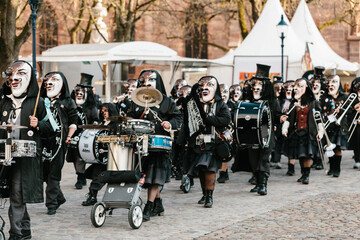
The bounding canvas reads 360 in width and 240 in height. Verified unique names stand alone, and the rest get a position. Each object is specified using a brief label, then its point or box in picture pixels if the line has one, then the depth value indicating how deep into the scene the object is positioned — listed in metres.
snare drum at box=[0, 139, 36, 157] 7.46
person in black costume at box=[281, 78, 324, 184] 13.34
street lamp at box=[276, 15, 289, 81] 24.61
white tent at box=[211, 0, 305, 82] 25.19
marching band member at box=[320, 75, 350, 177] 14.63
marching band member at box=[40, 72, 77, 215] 9.91
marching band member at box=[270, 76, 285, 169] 15.50
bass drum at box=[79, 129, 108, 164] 10.84
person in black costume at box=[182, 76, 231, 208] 10.39
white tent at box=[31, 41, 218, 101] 22.89
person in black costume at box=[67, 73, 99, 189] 12.50
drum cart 8.80
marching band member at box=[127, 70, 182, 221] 9.46
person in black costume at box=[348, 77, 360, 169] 15.14
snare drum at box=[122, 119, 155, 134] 8.85
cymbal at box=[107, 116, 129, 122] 8.73
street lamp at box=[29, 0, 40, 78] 16.28
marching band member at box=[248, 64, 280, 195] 11.92
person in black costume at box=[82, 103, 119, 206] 10.73
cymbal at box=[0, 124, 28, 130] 7.30
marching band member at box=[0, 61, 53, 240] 7.82
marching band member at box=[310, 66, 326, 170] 13.50
